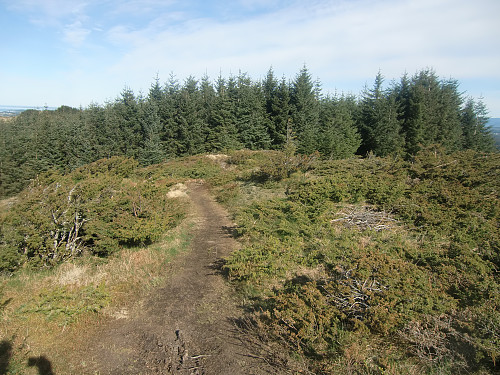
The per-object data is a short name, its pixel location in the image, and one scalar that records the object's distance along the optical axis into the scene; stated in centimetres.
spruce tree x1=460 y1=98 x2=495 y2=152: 3294
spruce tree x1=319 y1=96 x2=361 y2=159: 2130
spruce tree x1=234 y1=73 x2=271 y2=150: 3155
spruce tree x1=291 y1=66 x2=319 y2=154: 3112
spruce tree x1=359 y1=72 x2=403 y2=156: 2888
